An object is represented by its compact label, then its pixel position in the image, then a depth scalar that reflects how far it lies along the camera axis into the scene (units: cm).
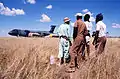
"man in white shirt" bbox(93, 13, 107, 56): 293
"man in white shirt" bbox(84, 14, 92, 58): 313
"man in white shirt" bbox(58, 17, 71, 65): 301
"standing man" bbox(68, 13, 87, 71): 285
